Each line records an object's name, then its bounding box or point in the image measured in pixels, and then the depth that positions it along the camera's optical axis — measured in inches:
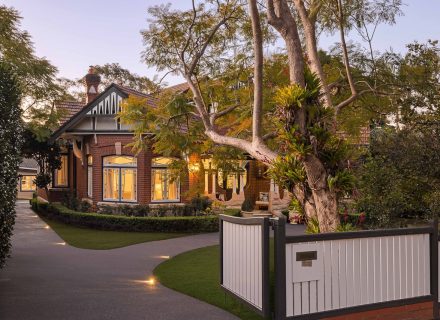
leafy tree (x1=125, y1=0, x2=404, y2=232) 319.9
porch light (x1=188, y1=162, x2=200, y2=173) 684.7
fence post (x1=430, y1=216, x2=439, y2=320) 297.9
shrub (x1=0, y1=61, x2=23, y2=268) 312.3
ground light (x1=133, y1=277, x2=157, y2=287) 384.8
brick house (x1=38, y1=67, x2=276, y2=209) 804.0
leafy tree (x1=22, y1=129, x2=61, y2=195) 1087.0
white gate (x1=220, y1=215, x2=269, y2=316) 256.4
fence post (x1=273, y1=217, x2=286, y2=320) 245.8
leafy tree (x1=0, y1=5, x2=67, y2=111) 825.5
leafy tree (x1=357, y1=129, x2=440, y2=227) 425.4
